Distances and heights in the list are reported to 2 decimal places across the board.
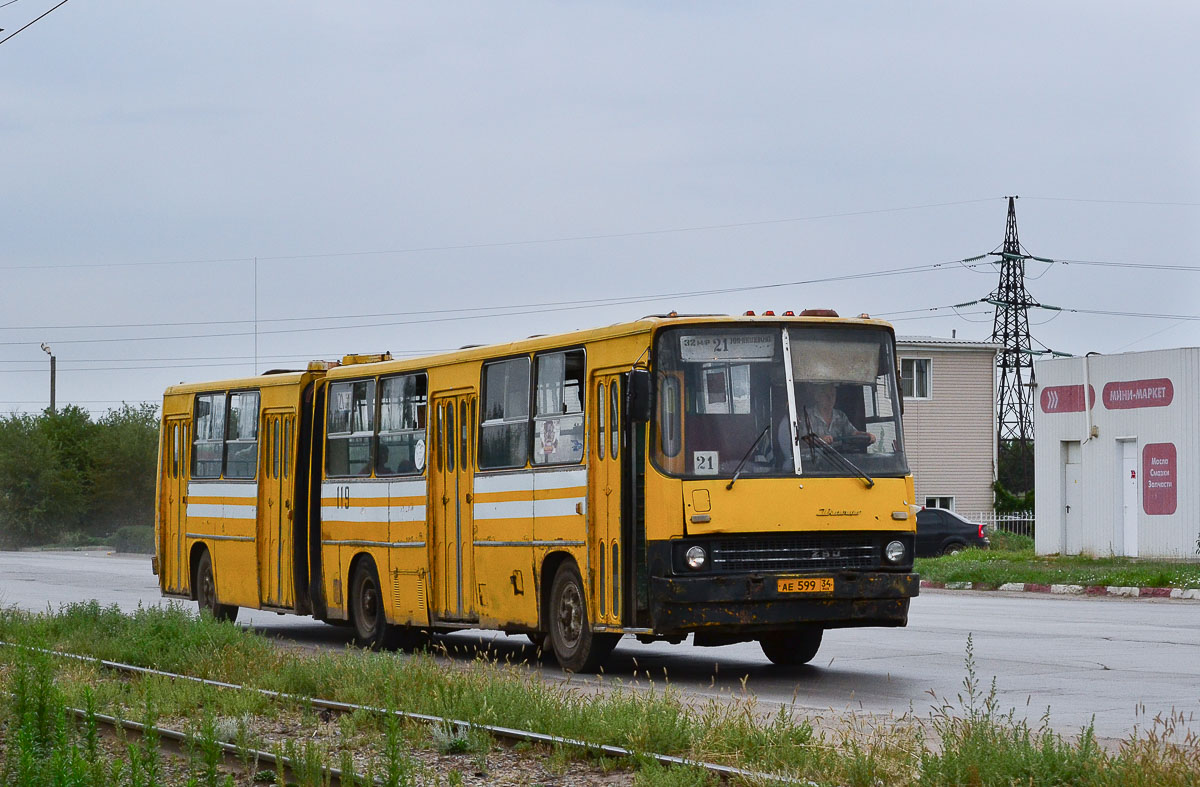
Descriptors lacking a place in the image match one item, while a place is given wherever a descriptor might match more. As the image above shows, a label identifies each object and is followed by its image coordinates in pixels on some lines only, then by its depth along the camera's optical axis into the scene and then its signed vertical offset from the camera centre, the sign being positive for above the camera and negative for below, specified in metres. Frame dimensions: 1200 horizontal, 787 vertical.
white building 34.28 +0.24
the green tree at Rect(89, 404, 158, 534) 79.81 +0.11
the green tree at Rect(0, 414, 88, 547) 77.88 -0.61
